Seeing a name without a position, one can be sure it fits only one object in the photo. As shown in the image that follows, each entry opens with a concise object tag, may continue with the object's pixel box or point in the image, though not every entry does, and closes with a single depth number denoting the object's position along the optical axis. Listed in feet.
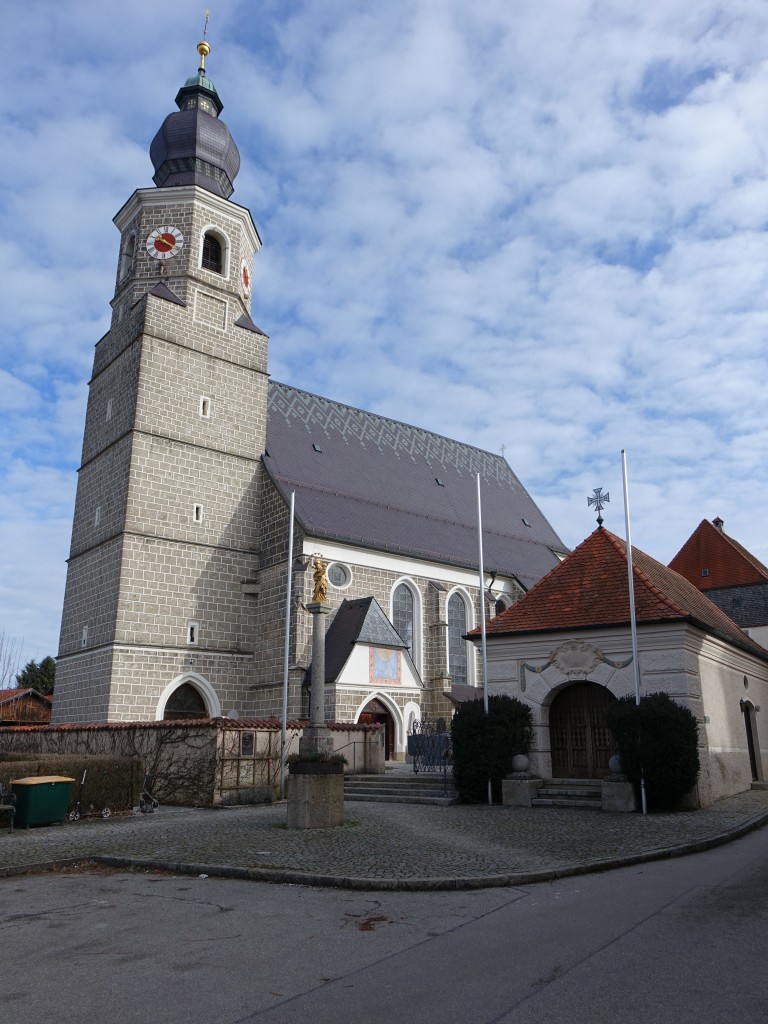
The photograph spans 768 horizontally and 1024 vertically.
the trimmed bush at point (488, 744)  51.24
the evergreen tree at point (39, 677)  153.89
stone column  41.57
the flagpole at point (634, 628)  48.46
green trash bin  41.75
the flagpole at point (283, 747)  57.52
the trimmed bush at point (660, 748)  44.96
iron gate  61.62
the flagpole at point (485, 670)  53.26
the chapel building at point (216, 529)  81.61
